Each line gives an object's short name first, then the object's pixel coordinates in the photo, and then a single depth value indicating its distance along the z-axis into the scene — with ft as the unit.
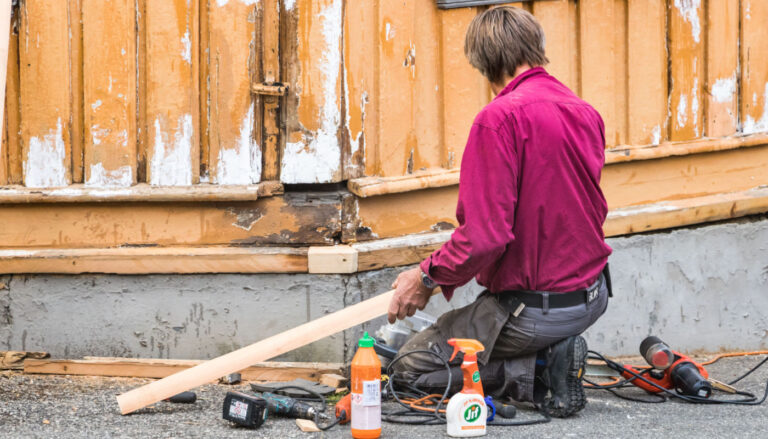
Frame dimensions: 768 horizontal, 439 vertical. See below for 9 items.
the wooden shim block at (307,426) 26.66
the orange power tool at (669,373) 30.30
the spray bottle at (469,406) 25.57
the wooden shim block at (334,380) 31.71
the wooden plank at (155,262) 34.40
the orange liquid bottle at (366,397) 25.11
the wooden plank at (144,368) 32.89
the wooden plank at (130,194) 34.32
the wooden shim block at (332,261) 34.32
